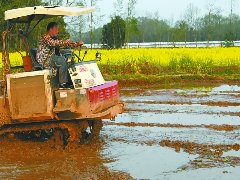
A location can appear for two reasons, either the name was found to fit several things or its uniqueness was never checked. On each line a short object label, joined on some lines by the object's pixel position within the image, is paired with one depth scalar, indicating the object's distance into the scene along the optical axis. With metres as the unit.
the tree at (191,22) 70.19
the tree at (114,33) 45.38
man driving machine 8.84
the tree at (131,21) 50.16
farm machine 8.68
